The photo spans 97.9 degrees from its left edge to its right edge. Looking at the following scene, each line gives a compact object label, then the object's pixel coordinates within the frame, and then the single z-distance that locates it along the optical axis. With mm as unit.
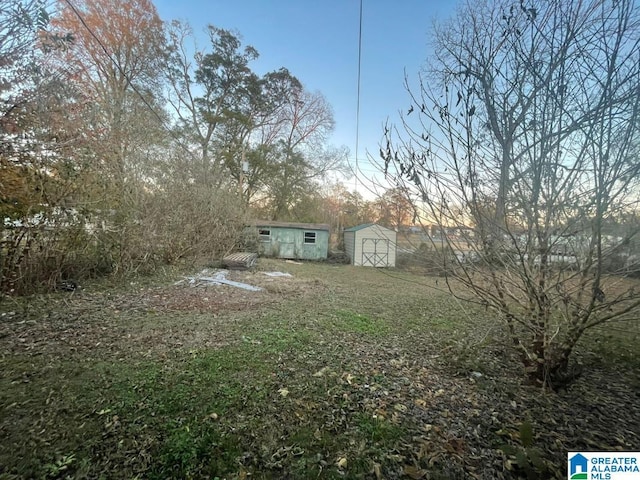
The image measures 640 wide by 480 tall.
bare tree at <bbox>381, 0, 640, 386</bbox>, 1855
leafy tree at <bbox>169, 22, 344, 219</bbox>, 13977
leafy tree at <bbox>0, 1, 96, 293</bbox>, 3367
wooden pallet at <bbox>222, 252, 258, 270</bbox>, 8906
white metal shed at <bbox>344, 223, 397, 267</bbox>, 14000
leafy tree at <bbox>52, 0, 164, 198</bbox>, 6016
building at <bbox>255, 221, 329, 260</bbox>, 14422
